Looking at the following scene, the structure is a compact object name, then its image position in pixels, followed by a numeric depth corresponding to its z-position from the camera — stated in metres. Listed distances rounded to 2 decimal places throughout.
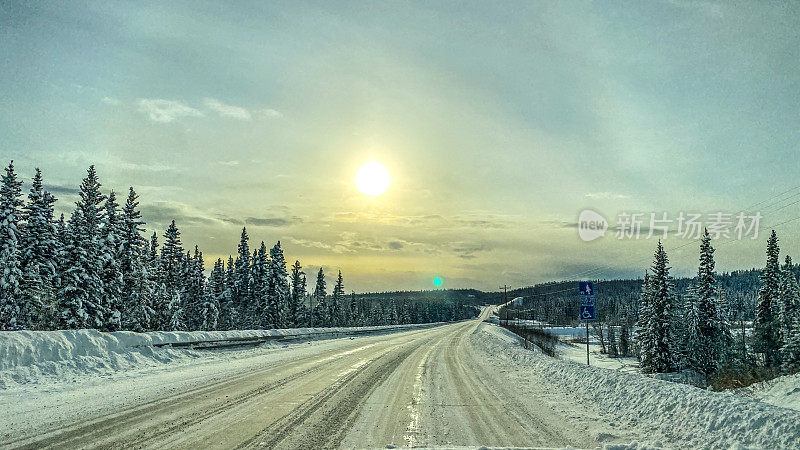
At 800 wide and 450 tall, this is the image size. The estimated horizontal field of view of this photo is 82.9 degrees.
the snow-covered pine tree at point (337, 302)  92.06
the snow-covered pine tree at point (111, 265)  36.56
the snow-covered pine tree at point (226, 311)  62.97
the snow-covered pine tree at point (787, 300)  50.25
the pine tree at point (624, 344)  88.72
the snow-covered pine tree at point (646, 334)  50.34
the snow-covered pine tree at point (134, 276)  40.56
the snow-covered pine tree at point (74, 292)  33.88
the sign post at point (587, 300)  19.17
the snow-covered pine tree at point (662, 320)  49.38
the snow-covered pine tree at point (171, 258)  54.56
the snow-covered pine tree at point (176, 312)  51.38
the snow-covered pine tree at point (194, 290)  60.28
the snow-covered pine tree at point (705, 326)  50.53
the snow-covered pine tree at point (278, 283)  61.06
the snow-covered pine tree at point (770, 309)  52.62
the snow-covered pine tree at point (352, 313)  99.12
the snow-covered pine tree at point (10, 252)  30.67
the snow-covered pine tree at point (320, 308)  80.81
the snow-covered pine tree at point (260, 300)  60.69
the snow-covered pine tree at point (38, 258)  33.69
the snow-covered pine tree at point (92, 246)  35.06
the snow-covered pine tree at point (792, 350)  44.66
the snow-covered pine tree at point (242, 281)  64.59
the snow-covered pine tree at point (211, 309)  58.16
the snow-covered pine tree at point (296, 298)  72.33
